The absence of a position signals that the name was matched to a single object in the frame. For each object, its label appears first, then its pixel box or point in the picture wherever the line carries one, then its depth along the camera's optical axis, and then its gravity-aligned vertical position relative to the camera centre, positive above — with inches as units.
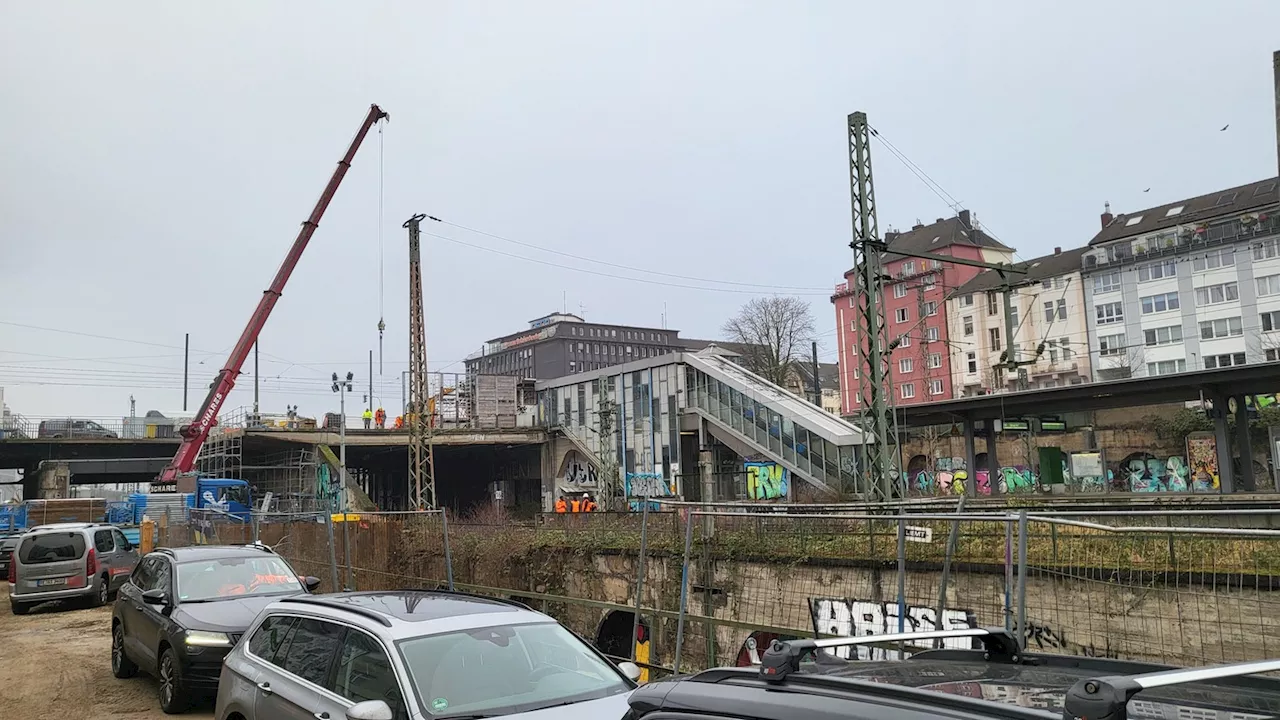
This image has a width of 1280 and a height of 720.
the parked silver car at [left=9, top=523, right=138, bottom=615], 758.5 -68.8
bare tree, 2972.4 +413.1
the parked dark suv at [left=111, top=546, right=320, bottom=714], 385.4 -60.0
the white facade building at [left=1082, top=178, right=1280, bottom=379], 2342.5 +444.9
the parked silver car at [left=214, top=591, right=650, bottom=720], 209.3 -49.1
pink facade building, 3112.7 +528.5
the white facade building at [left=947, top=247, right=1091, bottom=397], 2800.2 +397.3
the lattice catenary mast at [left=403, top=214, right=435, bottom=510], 1403.8 +173.4
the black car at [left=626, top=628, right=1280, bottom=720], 77.8 -24.3
